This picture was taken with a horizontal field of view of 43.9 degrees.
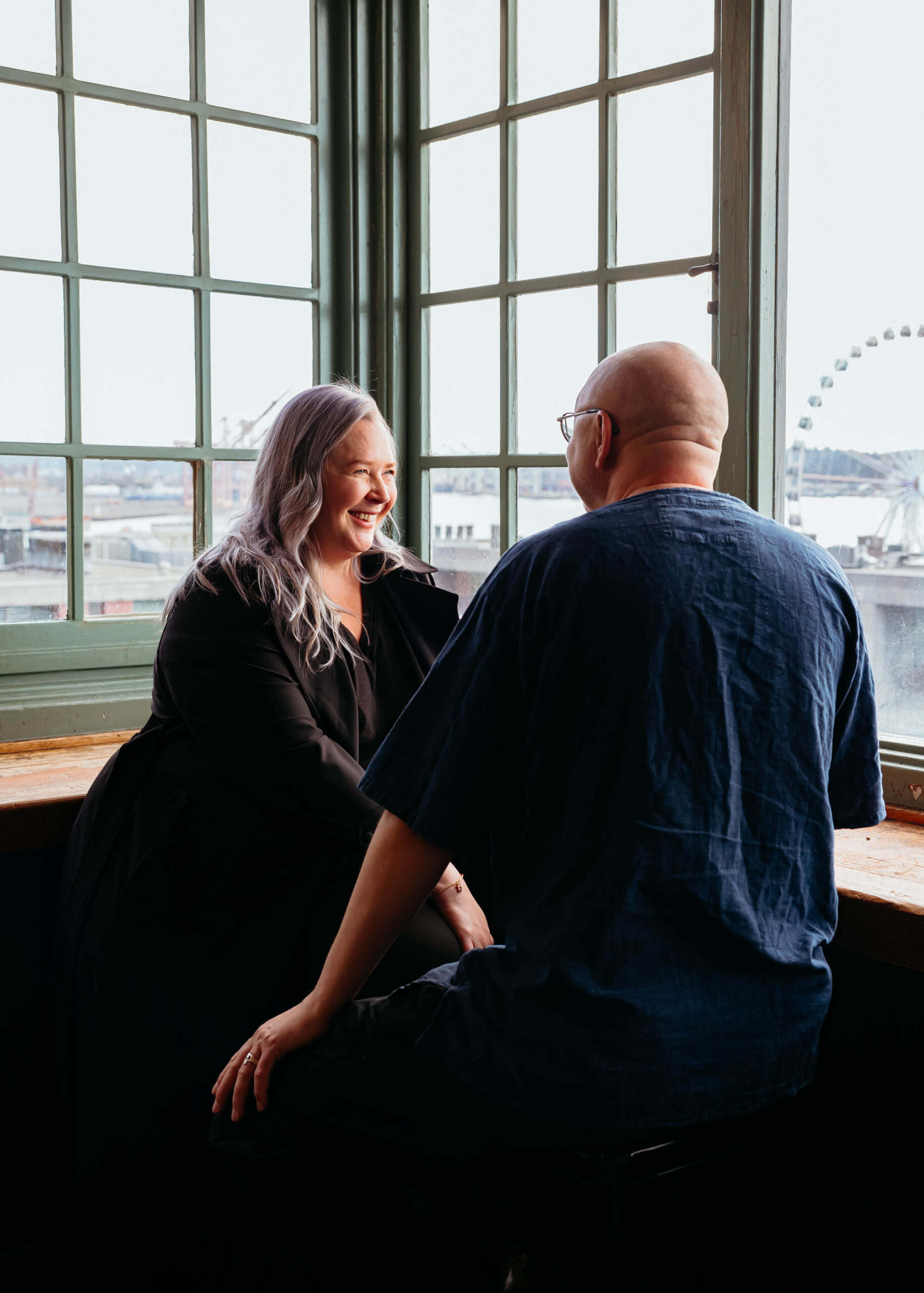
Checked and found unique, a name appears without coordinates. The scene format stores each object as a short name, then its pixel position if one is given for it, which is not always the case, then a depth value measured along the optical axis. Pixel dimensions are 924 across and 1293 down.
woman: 1.83
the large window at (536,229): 2.24
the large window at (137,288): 2.45
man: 1.18
